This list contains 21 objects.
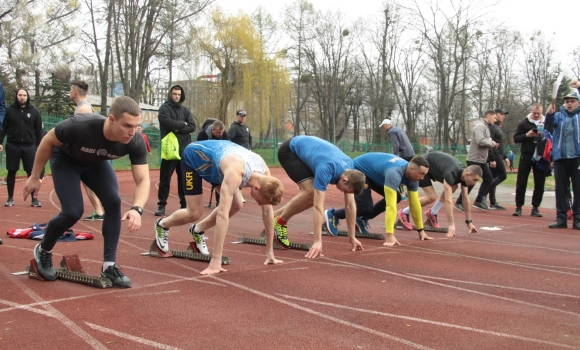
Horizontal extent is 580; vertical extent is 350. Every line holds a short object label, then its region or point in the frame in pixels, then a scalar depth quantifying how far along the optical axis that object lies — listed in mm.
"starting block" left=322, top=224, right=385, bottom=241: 7793
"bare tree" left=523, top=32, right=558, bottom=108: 51062
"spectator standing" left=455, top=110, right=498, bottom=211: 11383
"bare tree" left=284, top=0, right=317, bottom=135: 50750
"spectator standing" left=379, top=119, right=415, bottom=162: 11680
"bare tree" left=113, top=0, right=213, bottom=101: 29828
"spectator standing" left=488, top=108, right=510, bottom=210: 12086
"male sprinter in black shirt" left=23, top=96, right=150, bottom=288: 4094
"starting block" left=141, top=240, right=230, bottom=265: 5824
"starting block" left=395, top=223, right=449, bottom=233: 8703
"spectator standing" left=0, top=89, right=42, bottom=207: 9828
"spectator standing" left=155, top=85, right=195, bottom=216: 9570
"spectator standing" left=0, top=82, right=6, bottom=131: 7418
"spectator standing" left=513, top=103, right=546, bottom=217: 11325
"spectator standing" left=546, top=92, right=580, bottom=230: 9273
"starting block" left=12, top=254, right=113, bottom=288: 4520
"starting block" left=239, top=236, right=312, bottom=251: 6708
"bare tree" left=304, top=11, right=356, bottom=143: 52031
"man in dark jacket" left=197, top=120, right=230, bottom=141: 10383
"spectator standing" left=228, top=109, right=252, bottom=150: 11445
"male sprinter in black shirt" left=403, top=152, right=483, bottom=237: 8000
